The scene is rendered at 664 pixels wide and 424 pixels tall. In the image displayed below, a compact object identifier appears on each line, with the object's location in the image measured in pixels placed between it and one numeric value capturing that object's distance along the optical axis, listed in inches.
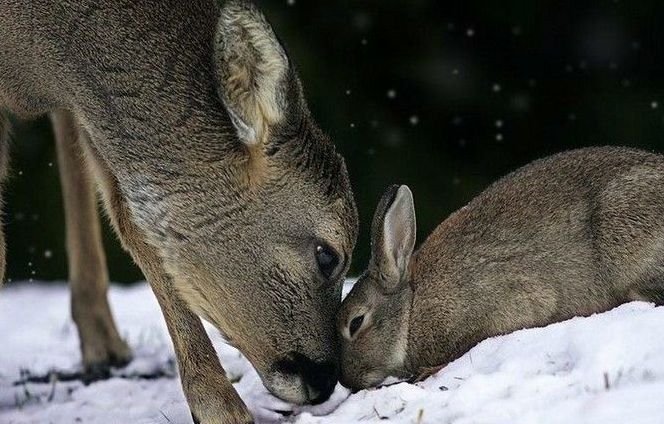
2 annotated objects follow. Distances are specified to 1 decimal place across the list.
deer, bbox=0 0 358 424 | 458.3
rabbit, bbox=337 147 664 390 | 470.3
